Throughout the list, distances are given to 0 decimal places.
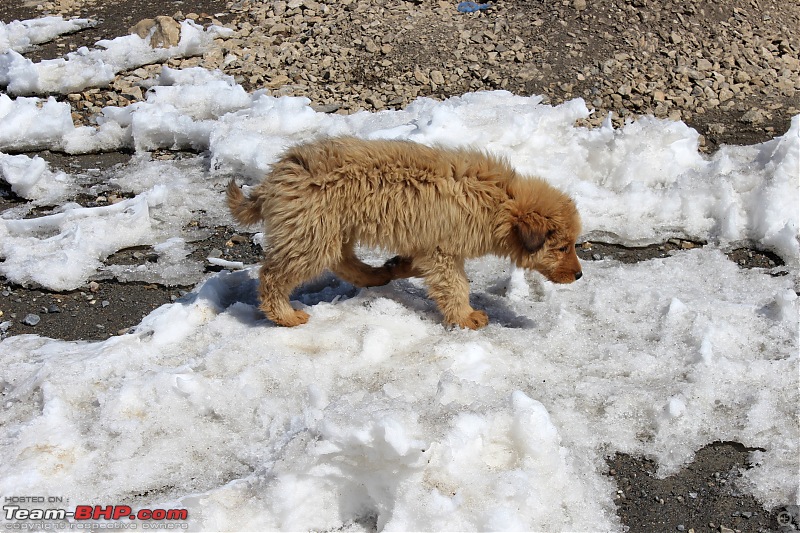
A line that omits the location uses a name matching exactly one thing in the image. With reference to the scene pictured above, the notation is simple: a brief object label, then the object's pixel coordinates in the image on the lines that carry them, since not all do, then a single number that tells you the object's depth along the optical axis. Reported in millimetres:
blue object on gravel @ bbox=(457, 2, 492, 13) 10461
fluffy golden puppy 5281
